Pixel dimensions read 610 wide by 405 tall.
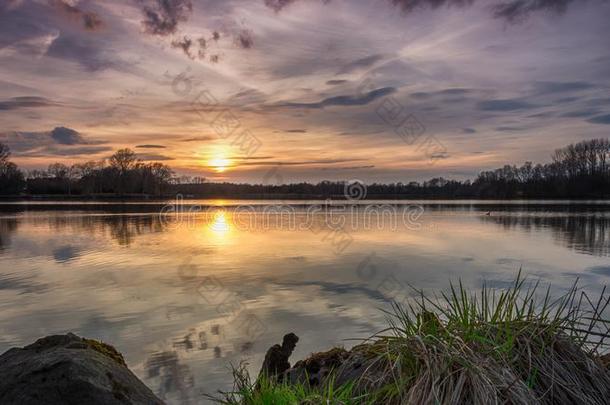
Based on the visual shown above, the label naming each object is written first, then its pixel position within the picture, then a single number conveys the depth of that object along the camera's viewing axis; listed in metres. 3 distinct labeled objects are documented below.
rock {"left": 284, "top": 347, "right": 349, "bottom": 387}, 4.00
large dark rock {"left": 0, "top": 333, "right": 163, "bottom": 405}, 2.59
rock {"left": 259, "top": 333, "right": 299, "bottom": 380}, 4.68
